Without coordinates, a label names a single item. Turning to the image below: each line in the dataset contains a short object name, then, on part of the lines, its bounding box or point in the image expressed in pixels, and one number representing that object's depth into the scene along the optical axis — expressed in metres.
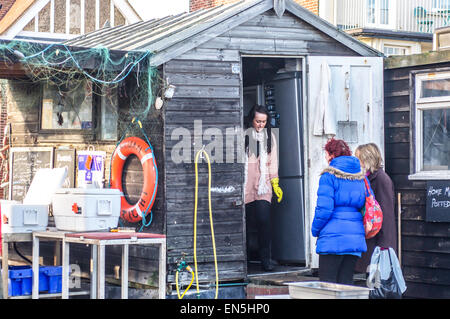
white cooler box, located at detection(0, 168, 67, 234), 16.20
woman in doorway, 19.36
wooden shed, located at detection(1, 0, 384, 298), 17.48
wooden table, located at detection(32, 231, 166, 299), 14.72
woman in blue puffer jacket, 14.41
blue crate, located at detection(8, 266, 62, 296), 16.14
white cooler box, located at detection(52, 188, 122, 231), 15.58
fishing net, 16.47
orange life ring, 17.44
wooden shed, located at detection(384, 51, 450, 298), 17.91
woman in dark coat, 15.62
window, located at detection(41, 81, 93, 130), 19.89
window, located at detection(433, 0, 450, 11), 47.16
